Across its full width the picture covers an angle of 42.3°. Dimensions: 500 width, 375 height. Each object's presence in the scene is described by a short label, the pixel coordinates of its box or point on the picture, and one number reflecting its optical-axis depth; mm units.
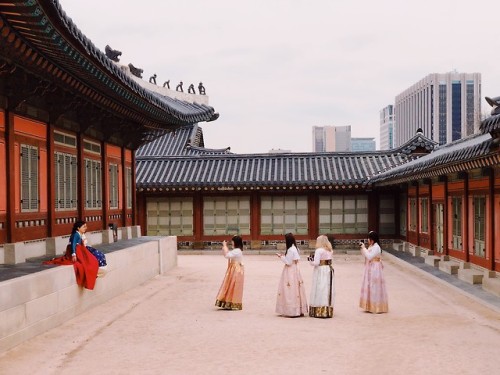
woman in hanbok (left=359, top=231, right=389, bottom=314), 12703
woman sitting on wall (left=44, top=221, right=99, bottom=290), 12164
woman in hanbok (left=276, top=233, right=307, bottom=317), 12383
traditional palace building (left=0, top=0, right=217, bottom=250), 10102
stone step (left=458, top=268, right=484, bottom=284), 16281
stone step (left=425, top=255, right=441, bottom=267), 20466
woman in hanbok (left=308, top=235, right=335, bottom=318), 12266
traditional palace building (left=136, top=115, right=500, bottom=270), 30062
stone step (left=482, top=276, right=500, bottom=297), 14516
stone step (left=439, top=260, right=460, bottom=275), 18422
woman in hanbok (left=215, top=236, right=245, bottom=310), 13273
